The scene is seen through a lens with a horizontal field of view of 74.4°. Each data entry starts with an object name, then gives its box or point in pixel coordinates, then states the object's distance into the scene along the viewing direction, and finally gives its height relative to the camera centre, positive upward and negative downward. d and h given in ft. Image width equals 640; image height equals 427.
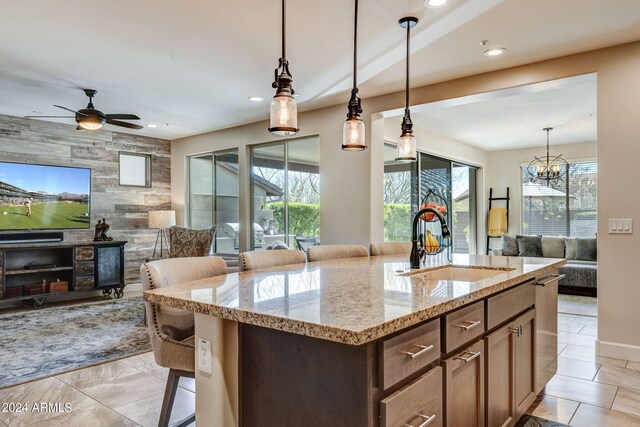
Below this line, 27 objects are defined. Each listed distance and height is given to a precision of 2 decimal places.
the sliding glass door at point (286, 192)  18.42 +1.00
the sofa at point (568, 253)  20.63 -2.15
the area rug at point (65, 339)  10.90 -3.95
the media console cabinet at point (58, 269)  17.54 -2.43
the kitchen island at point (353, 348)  3.76 -1.42
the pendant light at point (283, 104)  6.48 +1.72
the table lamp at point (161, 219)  22.08 -0.27
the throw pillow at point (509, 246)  24.41 -1.84
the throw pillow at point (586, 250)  22.03 -1.86
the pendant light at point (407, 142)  9.17 +1.58
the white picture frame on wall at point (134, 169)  22.49 +2.45
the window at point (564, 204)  25.44 +0.63
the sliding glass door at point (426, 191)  20.25 +1.20
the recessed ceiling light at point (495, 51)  11.44 +4.50
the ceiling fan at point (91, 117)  14.75 +3.44
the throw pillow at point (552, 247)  23.24 -1.80
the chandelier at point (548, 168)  23.32 +2.82
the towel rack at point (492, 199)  28.14 +1.03
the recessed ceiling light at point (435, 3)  8.74 +4.43
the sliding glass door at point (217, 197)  21.75 +0.93
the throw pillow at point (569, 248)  22.77 -1.83
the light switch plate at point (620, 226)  11.27 -0.31
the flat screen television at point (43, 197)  18.17 +0.77
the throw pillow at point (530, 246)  23.81 -1.80
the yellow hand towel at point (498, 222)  27.81 -0.51
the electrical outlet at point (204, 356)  4.73 -1.61
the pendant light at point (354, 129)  7.98 +1.62
